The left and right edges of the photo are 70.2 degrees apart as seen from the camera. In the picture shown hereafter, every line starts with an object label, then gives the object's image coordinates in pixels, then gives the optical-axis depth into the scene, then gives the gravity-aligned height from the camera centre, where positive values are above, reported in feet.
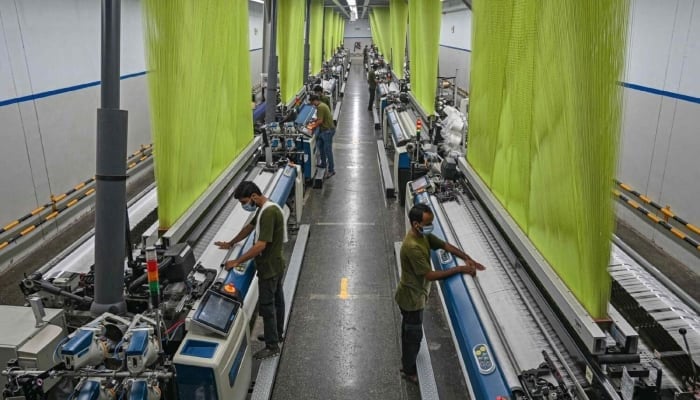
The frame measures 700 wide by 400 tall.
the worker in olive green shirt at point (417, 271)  12.52 -5.19
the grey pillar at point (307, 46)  46.57 +1.26
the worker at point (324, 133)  31.09 -4.63
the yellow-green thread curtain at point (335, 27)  100.37 +6.66
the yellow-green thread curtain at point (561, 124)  7.50 -1.16
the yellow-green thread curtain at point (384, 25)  76.07 +5.39
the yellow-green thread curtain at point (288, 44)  32.78 +1.03
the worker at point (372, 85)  59.21 -2.82
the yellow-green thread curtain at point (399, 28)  50.16 +3.22
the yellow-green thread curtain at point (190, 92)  11.58 -0.89
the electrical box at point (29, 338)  8.66 -4.84
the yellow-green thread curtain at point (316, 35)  55.73 +2.87
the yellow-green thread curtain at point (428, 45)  28.25 +0.88
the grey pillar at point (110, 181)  9.29 -2.31
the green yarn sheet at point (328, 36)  77.46 +3.83
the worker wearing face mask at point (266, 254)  13.61 -5.29
